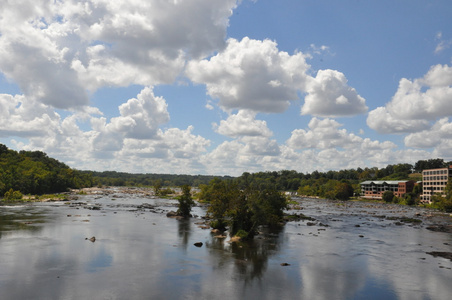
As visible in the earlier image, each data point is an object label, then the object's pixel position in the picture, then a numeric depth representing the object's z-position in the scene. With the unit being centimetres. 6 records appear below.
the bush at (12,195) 14900
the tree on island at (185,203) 10850
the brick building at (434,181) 17112
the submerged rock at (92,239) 6293
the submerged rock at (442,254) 5719
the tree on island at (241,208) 7164
